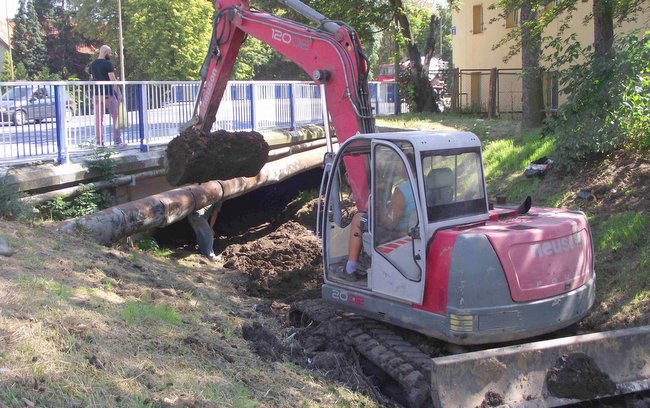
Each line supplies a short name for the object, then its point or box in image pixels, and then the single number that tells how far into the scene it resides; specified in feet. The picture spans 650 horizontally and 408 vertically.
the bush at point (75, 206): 32.63
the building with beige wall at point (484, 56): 72.34
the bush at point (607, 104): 33.76
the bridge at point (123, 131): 33.37
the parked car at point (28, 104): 33.24
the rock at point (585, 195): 35.24
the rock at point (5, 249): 23.18
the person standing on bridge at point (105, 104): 37.93
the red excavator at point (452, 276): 19.16
